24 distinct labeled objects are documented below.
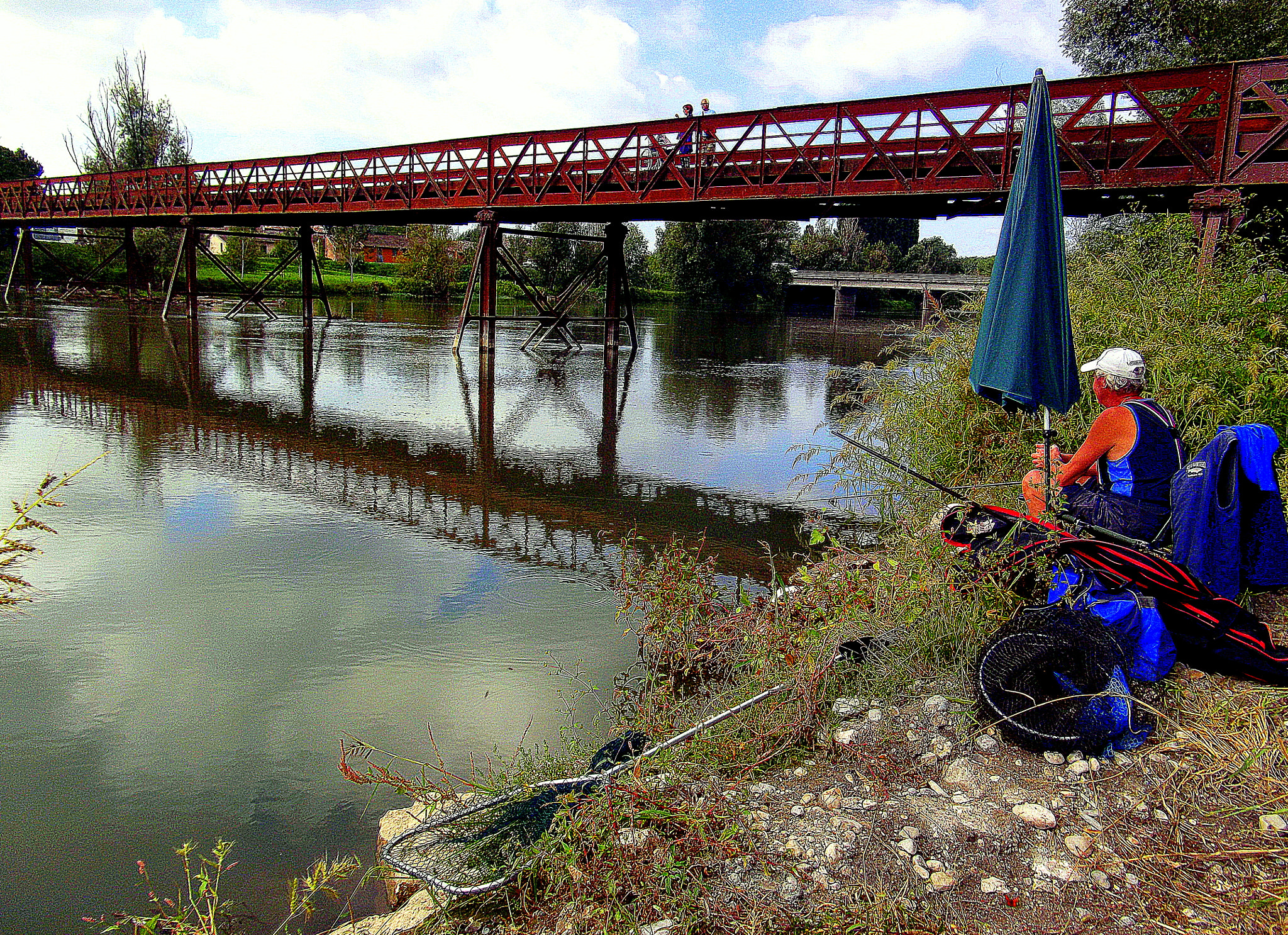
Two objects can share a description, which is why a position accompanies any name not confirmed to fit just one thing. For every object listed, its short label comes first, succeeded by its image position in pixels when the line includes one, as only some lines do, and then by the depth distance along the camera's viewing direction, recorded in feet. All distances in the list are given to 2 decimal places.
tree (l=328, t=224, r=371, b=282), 210.59
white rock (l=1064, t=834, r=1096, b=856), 9.29
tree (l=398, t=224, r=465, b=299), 182.80
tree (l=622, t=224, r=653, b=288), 219.20
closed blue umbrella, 16.12
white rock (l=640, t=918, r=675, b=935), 8.57
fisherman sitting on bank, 13.67
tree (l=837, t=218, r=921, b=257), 266.57
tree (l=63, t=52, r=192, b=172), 201.16
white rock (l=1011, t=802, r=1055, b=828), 9.76
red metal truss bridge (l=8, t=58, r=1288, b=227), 40.55
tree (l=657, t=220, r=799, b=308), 192.03
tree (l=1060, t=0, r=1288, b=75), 67.51
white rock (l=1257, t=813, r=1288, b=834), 9.09
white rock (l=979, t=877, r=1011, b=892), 8.93
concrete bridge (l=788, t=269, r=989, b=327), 159.84
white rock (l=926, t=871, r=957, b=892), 8.96
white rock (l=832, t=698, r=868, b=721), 12.42
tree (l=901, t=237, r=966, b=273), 235.20
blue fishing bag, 11.40
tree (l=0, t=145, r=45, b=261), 190.39
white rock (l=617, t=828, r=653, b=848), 9.44
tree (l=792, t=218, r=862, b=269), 229.66
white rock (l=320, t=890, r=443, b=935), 9.63
